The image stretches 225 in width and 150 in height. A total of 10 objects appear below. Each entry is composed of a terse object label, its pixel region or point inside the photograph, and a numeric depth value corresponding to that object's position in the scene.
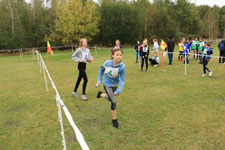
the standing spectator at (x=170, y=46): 14.06
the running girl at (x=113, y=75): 4.05
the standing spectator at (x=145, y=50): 10.86
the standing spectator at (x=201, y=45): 14.20
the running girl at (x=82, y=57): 6.10
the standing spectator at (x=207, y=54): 9.14
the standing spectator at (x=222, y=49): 12.95
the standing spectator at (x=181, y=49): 14.18
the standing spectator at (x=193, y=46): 15.42
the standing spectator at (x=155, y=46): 13.30
